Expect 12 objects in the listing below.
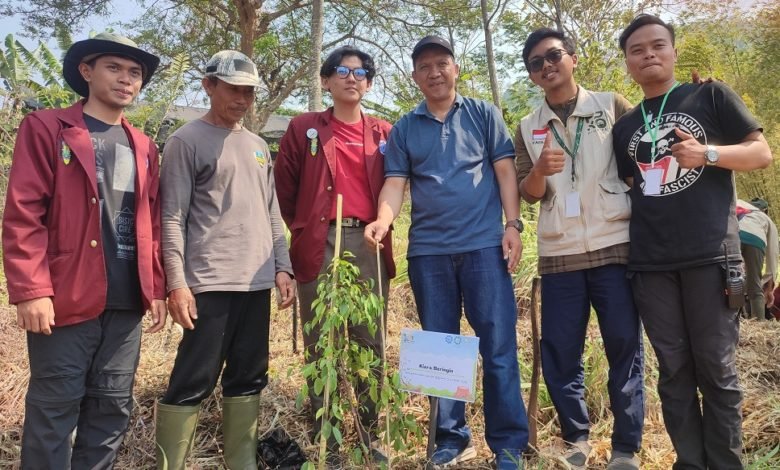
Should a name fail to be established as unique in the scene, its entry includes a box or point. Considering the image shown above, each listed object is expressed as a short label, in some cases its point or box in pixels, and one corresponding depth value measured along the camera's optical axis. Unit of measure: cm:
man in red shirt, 305
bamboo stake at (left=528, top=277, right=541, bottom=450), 300
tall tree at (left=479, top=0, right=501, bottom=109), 974
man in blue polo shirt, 278
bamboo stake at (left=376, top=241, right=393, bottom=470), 241
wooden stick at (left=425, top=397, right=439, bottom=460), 267
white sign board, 242
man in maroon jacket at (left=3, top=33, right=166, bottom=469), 222
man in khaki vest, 267
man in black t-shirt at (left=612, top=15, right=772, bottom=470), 240
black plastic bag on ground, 300
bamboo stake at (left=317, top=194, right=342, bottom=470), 225
